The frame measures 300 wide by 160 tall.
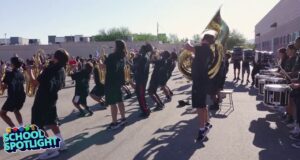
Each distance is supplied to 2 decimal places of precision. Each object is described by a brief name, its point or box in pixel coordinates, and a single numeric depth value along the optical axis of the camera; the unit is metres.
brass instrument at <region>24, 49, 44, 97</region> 4.30
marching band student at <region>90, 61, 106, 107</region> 7.21
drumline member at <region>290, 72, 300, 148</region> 4.34
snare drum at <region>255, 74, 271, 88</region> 6.14
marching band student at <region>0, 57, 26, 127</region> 4.81
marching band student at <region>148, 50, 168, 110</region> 6.95
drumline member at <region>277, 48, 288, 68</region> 5.98
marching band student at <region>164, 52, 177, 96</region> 8.21
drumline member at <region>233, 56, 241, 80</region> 12.38
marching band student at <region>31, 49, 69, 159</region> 3.90
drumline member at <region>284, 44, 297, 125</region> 5.32
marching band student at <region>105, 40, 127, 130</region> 5.18
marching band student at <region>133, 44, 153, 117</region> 6.22
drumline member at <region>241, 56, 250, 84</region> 11.68
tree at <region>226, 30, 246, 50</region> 52.67
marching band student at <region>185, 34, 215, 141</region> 4.55
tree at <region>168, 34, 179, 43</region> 81.72
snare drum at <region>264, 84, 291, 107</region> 5.07
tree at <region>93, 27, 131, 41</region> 59.82
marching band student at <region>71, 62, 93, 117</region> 6.44
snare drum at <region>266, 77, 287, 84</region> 5.64
